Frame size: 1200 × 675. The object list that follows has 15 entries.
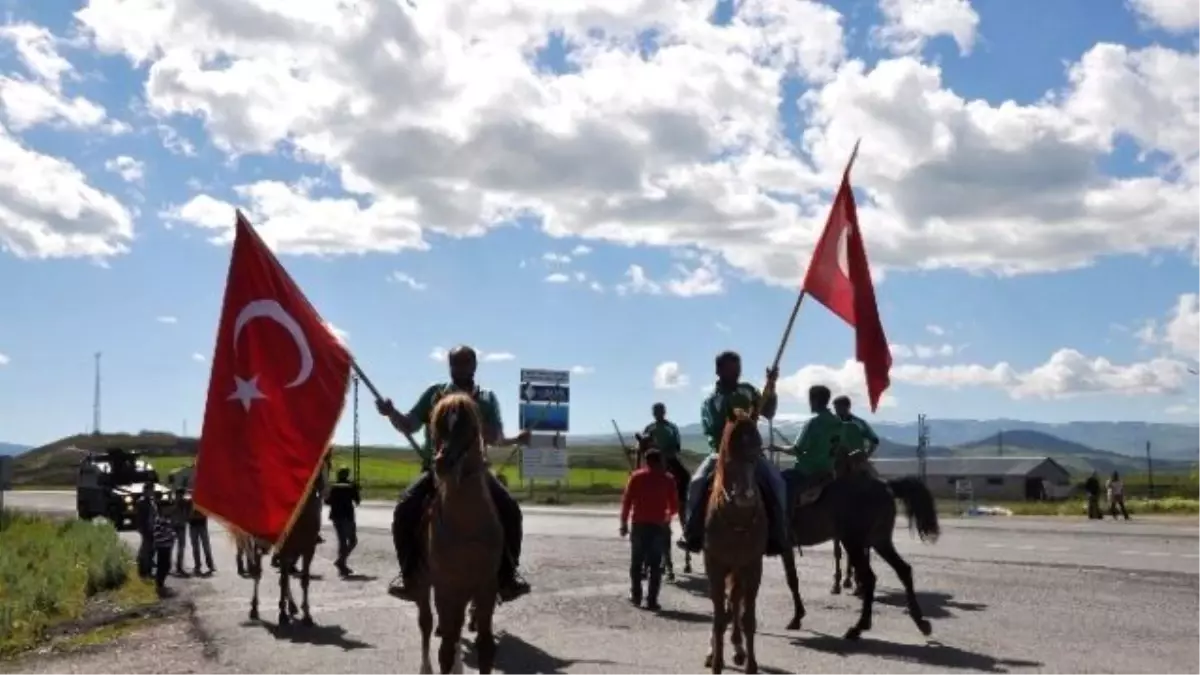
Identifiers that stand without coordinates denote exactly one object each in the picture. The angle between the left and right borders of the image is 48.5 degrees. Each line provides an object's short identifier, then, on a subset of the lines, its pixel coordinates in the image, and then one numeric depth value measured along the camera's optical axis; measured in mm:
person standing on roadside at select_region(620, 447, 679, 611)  17719
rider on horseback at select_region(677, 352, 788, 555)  12508
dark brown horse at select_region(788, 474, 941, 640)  14430
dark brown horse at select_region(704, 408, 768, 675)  11297
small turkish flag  14234
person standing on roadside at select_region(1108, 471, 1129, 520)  50656
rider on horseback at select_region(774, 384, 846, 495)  16141
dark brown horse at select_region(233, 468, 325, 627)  16656
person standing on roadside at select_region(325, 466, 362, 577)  24938
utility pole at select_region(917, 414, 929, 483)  71588
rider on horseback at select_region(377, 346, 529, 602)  10641
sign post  68988
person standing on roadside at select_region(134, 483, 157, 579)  23844
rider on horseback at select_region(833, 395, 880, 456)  17094
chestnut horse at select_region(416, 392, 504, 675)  9523
